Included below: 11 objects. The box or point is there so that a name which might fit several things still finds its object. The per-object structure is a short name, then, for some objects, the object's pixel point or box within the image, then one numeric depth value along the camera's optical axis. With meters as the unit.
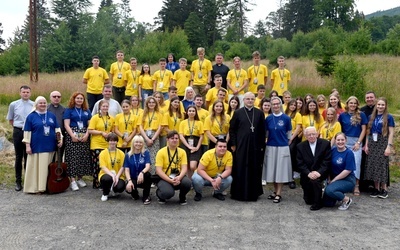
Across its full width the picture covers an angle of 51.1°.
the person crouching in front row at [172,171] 7.14
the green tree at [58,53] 35.59
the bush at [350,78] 15.67
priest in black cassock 7.51
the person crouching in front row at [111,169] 7.37
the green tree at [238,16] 54.12
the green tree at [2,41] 73.33
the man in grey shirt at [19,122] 8.25
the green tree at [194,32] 42.97
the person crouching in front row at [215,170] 7.37
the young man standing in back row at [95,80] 11.04
